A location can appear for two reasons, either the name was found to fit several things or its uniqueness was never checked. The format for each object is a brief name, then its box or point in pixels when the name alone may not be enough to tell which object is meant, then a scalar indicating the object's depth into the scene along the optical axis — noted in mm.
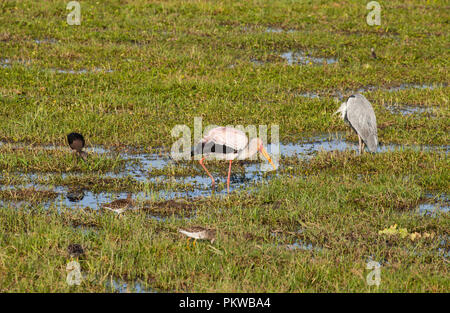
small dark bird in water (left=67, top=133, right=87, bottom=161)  18422
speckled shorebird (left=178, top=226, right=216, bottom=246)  12906
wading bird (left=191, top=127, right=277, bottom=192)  17719
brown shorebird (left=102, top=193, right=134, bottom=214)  14273
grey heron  19969
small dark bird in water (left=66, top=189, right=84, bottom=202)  16094
